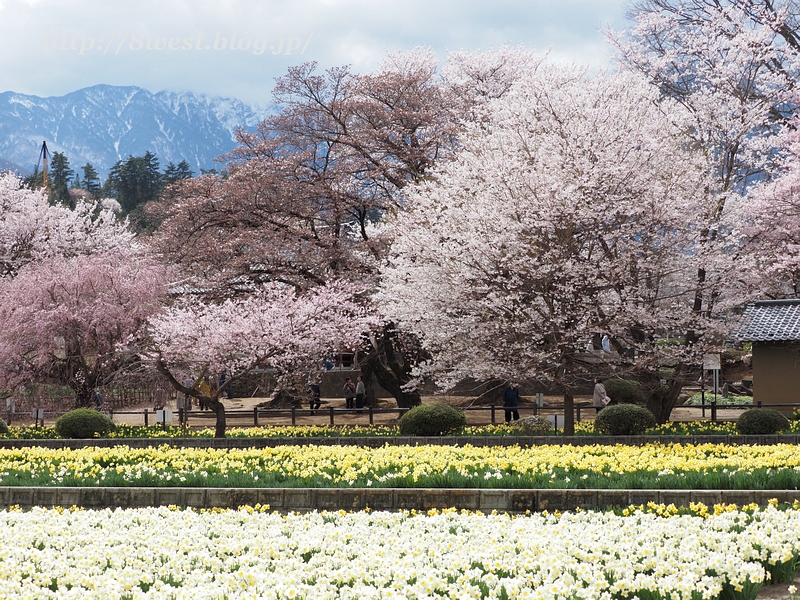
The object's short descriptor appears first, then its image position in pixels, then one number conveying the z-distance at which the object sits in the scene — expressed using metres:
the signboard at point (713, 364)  34.08
